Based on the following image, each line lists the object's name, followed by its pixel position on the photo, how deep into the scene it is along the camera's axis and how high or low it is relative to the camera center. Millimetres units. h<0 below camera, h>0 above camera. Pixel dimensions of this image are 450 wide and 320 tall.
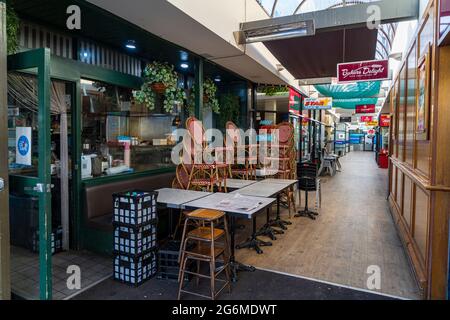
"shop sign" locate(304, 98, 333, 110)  9664 +1256
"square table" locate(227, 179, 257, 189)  4445 -586
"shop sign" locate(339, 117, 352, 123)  24328 +1952
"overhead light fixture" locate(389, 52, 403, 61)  5738 +1650
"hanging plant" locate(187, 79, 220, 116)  5871 +878
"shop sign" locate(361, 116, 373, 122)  20625 +1715
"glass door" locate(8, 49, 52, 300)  2457 -74
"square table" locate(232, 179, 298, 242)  3885 -593
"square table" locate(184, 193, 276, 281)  2791 -593
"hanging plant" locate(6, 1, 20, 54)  2750 +1016
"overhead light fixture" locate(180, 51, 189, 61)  4934 +1425
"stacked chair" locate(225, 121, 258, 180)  5826 -325
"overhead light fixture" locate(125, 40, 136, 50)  4347 +1405
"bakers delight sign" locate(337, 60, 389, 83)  5105 +1215
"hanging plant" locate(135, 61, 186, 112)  4750 +928
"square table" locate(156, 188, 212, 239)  3147 -588
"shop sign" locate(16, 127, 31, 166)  2697 -13
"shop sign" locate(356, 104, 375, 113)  12125 +1400
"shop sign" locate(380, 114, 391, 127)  14425 +1126
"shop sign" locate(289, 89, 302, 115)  8691 +1254
